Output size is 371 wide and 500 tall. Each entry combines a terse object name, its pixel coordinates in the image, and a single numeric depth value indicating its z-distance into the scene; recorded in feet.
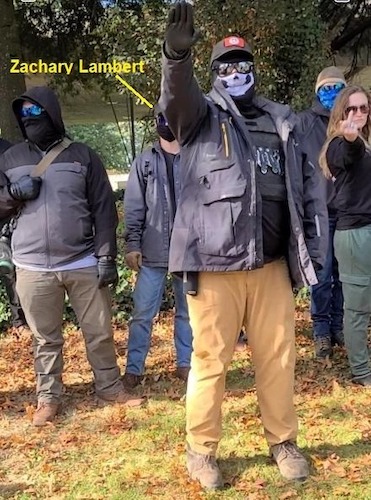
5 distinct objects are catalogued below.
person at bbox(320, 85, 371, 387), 13.93
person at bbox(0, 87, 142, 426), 13.80
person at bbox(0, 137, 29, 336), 19.60
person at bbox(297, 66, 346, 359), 16.92
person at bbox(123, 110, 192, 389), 15.40
